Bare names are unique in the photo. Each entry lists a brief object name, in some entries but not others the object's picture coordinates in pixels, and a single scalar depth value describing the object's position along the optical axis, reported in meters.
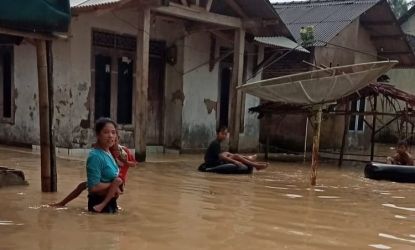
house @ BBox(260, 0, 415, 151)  17.88
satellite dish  9.02
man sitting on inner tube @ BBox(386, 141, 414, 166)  11.20
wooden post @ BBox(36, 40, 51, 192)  6.59
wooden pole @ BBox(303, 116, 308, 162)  15.99
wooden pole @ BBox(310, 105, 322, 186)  9.25
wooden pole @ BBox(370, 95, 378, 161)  12.89
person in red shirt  5.85
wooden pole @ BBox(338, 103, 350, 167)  13.76
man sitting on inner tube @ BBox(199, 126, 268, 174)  10.33
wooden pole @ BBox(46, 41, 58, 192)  6.76
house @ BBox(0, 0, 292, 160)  11.76
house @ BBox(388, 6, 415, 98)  25.84
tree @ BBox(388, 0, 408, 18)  44.39
